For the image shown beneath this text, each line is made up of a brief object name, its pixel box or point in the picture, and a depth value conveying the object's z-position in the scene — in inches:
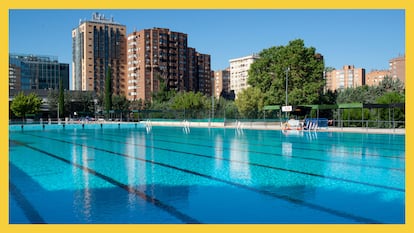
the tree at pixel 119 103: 2933.1
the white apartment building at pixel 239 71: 5349.4
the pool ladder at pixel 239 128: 1163.3
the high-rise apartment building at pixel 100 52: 4439.0
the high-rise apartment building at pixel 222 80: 5846.5
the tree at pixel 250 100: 1831.9
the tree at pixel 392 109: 1160.3
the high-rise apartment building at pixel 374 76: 5452.8
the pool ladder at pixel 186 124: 1640.4
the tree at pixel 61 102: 2541.8
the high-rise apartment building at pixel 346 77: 5915.4
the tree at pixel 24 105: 2375.7
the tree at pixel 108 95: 2583.7
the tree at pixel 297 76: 1633.9
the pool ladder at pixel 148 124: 1674.2
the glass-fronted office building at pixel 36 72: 4815.5
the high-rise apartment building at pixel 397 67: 4845.0
